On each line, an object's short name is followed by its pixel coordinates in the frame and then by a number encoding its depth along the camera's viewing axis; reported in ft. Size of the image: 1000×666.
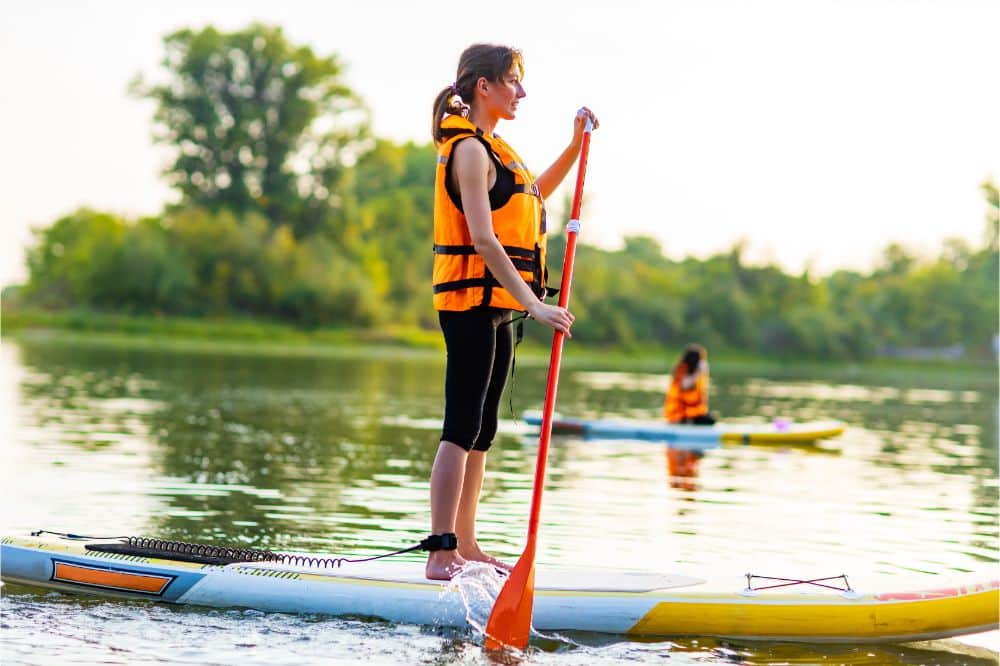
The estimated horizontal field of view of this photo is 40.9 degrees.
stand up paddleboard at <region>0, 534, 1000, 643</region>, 19.13
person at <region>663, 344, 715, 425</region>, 53.47
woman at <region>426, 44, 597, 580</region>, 18.60
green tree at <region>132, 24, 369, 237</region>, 215.92
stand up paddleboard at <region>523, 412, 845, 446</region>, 53.21
